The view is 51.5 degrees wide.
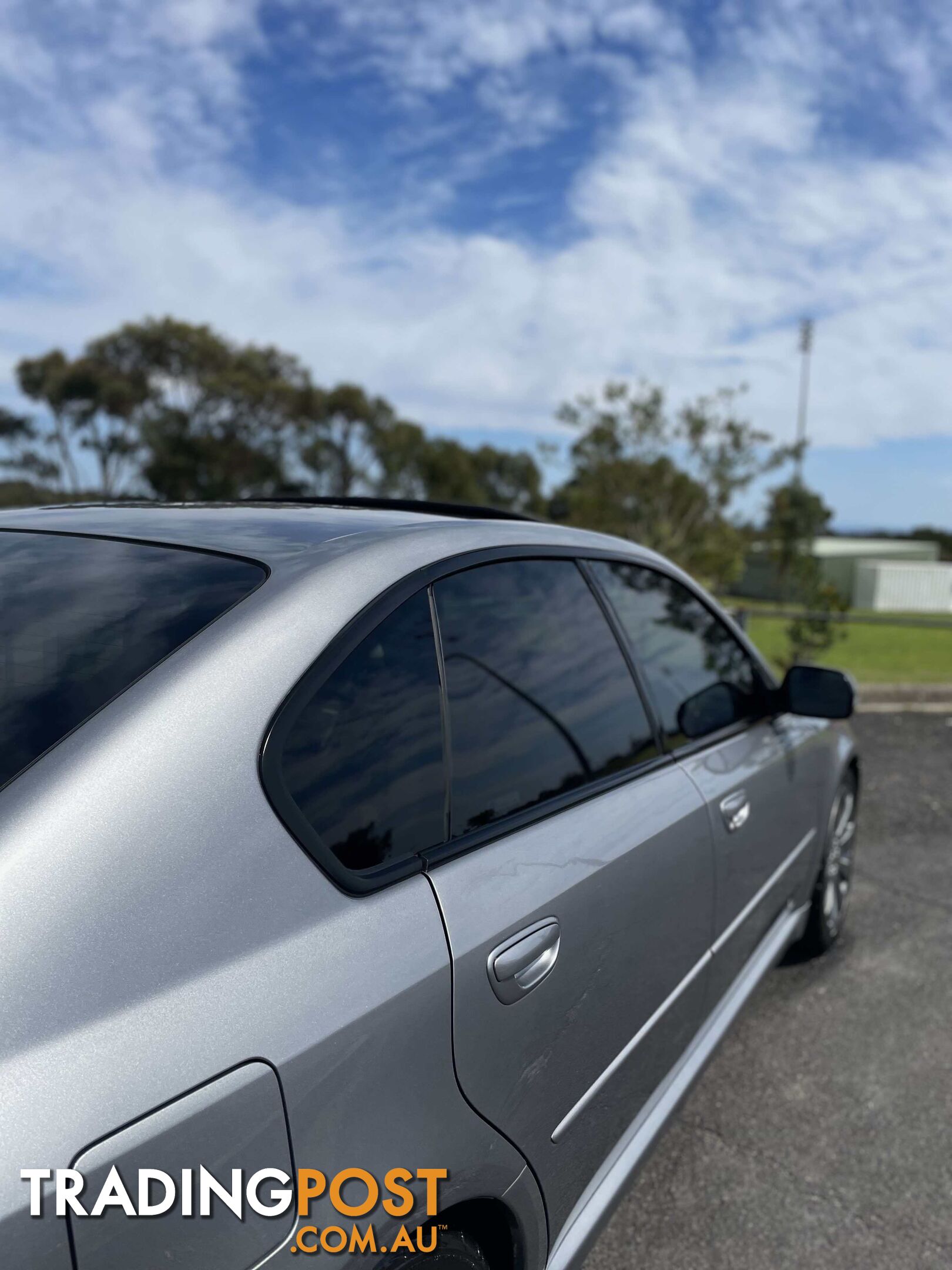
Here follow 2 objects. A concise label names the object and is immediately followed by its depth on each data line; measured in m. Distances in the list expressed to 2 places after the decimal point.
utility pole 62.84
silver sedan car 1.08
